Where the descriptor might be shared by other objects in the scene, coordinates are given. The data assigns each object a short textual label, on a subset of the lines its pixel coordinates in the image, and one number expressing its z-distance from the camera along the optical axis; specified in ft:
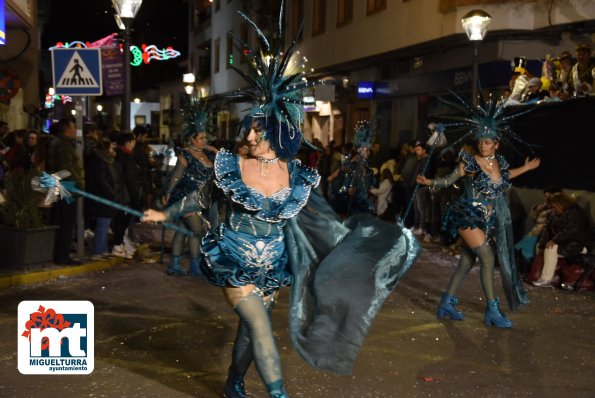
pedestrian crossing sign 38.73
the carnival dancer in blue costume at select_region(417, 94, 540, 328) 27.12
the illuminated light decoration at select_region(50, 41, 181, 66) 88.43
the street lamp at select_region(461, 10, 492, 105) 49.96
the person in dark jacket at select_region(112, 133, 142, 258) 40.11
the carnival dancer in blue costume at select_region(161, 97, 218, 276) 32.81
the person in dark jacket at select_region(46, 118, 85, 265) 35.45
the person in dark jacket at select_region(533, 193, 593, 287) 35.12
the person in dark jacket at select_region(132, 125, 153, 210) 48.39
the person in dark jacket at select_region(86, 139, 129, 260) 37.60
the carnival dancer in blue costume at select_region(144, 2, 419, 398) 16.81
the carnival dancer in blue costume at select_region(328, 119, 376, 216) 46.98
